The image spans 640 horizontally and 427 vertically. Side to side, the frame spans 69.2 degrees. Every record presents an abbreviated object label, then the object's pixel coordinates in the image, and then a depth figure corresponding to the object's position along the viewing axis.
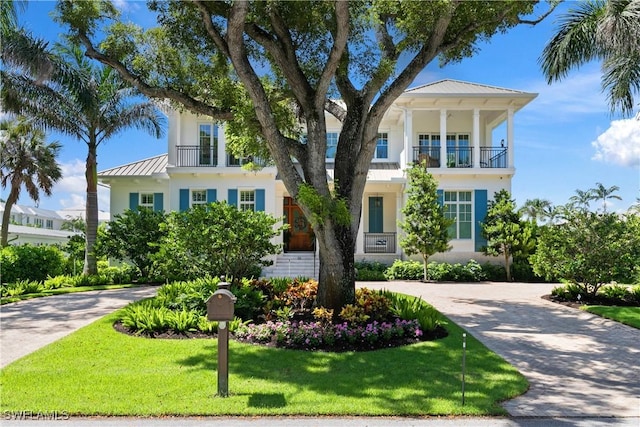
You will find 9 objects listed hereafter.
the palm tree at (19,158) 22.27
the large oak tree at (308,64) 8.71
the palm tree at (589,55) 12.72
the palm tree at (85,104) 16.02
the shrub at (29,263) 15.54
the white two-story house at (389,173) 20.08
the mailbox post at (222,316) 5.46
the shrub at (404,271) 18.84
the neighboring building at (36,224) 32.84
